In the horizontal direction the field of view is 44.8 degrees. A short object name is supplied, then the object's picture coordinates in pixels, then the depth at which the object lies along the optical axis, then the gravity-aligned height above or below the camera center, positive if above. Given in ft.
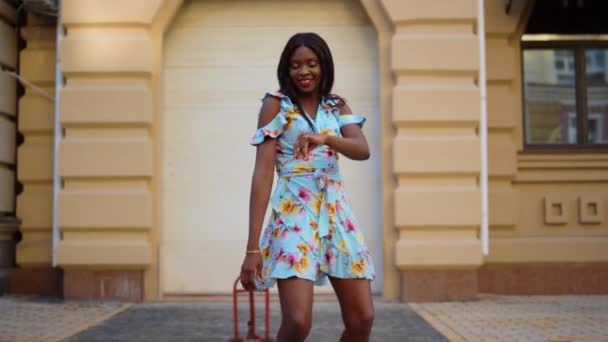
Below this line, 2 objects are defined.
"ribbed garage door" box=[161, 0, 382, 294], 25.72 +3.34
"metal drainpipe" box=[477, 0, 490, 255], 24.52 +2.45
